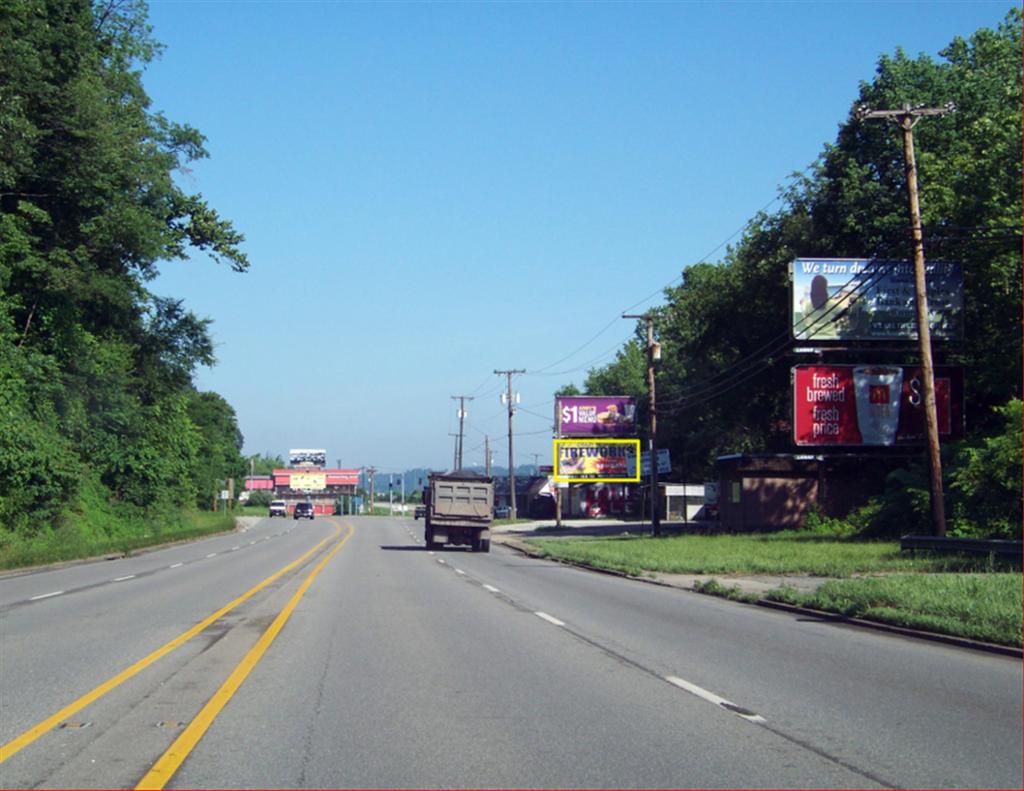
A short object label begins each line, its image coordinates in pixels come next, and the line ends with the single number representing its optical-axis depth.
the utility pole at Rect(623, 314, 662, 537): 48.94
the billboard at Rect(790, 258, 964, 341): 41.94
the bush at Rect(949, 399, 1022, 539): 28.16
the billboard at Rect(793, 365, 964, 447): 42.09
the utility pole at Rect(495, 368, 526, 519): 80.88
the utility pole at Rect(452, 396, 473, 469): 108.19
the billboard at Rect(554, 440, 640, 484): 65.81
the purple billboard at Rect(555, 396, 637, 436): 69.19
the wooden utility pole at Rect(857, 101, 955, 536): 28.33
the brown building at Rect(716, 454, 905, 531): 47.28
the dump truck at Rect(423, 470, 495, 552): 42.75
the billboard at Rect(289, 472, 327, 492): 175.38
